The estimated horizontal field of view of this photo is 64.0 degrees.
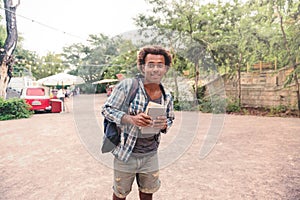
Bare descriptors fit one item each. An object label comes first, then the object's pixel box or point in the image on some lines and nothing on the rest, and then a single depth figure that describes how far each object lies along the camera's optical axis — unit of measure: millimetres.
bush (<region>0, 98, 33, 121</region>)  6898
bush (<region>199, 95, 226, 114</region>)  6848
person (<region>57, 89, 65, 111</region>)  10012
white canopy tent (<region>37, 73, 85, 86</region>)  8516
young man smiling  1156
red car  8016
